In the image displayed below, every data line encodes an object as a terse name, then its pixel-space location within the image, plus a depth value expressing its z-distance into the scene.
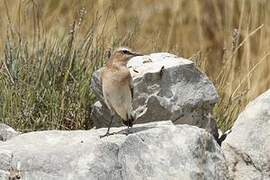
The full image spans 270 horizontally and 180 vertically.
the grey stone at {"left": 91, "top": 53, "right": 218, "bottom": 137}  11.84
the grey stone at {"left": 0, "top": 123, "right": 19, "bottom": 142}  11.14
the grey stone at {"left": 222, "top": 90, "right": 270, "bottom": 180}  10.56
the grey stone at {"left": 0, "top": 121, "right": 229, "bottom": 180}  9.58
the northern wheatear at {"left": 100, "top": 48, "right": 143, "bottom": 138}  11.54
